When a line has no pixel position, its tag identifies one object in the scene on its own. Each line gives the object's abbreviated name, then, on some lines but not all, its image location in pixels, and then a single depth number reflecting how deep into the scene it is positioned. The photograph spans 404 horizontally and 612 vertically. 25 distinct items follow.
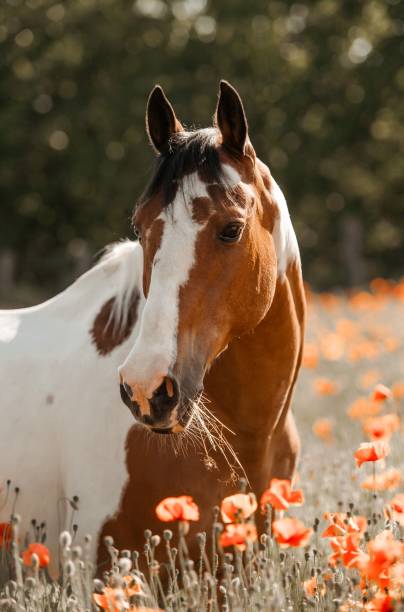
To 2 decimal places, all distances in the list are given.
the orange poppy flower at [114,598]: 4.19
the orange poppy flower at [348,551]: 4.46
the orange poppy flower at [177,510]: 4.56
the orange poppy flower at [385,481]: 5.85
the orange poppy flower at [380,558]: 4.02
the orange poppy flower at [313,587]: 5.10
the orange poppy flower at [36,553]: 4.60
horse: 4.98
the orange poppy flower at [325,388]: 11.51
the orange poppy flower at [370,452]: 5.20
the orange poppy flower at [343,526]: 4.96
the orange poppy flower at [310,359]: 12.53
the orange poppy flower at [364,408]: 9.50
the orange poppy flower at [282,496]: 4.79
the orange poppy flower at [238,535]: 4.29
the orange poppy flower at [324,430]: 10.69
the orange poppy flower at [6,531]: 5.40
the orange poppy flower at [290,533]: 4.32
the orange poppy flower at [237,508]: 4.54
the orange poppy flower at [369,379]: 13.20
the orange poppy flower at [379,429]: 5.93
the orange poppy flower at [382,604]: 4.10
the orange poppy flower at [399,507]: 4.87
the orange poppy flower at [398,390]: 10.91
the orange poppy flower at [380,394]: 7.00
